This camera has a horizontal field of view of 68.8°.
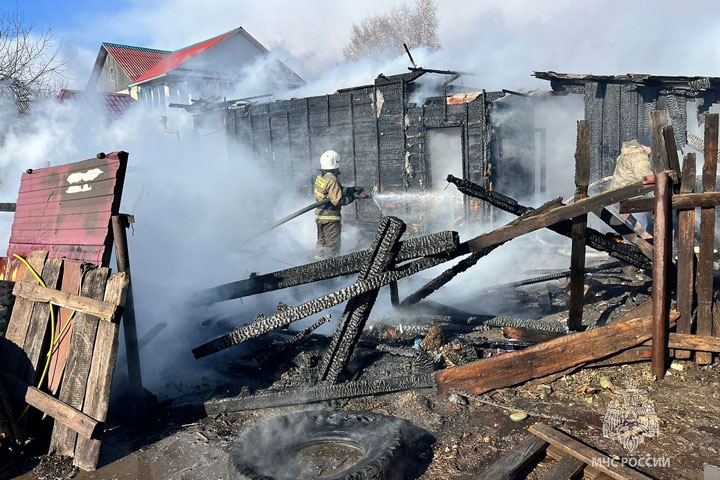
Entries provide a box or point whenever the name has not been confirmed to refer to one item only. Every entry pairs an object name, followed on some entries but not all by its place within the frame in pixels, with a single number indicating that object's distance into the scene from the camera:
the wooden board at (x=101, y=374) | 3.85
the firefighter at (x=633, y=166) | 9.05
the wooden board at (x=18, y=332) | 4.46
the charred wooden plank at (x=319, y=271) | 4.35
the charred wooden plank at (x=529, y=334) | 5.37
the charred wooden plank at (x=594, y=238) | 5.49
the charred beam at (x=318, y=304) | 4.34
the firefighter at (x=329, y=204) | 9.03
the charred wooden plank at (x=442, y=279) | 5.92
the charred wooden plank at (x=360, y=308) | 4.38
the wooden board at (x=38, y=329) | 4.30
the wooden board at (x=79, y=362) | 4.01
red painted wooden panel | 4.43
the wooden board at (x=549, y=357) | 4.50
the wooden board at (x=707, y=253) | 4.58
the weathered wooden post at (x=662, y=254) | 4.32
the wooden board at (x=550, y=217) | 4.72
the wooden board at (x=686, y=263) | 4.58
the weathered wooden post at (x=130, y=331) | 4.26
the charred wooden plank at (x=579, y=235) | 5.10
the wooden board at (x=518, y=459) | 3.31
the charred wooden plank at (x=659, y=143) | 4.74
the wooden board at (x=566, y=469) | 3.30
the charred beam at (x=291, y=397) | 4.45
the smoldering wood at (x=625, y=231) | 5.66
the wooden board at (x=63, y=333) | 4.19
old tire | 3.39
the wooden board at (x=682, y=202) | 4.43
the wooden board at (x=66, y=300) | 3.97
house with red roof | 29.05
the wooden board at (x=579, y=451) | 3.18
